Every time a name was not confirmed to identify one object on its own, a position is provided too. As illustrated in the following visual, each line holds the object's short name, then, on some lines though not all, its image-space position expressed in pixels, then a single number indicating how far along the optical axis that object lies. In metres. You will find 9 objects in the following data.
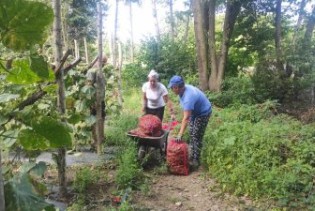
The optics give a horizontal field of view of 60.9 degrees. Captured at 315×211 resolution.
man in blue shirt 4.51
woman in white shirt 5.42
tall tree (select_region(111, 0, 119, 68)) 9.50
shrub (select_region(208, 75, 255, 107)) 9.32
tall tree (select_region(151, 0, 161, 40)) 18.76
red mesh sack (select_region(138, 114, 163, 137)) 4.58
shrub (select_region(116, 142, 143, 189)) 4.00
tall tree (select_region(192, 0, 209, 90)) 10.11
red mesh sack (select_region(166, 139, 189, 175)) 4.60
